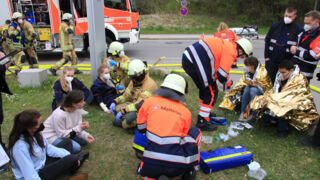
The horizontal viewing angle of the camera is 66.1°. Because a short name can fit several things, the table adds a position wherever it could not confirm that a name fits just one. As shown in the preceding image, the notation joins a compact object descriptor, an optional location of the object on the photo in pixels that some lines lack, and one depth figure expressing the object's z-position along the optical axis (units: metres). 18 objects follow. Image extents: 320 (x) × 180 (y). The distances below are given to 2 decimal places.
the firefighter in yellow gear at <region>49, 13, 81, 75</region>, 7.25
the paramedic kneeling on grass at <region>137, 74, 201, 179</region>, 2.41
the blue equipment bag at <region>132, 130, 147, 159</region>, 2.96
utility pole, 5.06
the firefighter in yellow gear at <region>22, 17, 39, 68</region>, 7.26
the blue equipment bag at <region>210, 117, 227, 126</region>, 4.41
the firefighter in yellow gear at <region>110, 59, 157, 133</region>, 3.81
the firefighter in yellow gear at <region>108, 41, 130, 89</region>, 5.06
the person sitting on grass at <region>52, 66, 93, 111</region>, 4.33
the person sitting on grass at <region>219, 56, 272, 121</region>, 4.43
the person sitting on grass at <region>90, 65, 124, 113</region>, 4.84
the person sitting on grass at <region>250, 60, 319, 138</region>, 3.69
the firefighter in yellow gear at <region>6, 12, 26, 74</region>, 6.95
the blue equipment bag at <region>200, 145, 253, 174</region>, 3.08
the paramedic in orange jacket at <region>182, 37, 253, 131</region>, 3.88
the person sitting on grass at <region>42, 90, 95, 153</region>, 3.12
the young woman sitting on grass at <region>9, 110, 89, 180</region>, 2.39
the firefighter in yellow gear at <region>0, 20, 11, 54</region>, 7.14
